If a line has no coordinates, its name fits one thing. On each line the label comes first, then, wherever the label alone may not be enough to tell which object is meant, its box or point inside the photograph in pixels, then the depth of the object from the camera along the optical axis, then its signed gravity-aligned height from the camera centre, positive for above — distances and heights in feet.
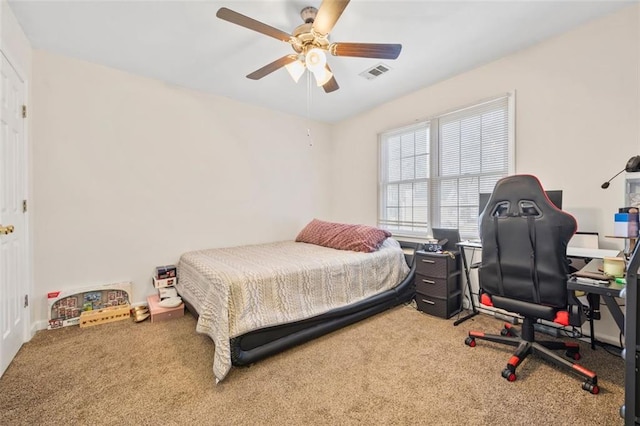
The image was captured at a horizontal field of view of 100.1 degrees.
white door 5.92 -0.21
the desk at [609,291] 4.05 -1.26
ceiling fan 5.39 +3.86
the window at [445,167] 8.98 +1.66
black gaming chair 5.15 -1.14
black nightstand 8.59 -2.44
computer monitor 6.85 +0.33
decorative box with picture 8.02 -2.93
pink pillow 9.72 -1.05
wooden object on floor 8.18 -3.32
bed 5.96 -2.28
